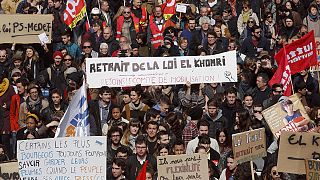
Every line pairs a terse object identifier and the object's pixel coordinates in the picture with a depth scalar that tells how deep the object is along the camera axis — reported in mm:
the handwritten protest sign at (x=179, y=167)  15547
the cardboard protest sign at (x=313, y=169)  14891
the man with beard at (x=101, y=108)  17688
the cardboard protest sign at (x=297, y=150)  15305
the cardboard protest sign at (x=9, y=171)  14750
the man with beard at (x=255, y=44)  20625
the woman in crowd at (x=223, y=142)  16578
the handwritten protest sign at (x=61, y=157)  15457
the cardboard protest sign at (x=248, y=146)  15773
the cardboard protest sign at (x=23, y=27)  20609
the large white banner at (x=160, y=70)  19219
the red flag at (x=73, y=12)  21469
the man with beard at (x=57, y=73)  19406
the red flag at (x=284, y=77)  18688
